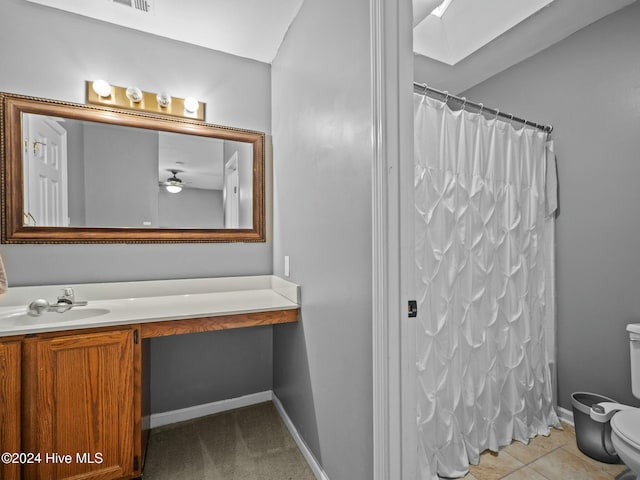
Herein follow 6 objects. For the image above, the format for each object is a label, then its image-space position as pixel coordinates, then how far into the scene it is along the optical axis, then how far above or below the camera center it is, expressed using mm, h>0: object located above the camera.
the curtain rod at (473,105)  1595 +735
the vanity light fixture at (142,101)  1836 +847
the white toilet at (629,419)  1240 -822
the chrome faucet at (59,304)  1529 -351
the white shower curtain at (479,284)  1543 -274
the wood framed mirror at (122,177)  1705 +370
